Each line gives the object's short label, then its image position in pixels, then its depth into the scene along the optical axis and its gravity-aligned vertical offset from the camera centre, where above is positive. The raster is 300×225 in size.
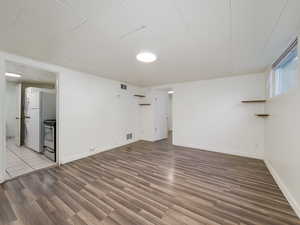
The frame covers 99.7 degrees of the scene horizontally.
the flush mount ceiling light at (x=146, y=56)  2.25 +1.02
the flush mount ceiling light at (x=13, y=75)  3.81 +1.11
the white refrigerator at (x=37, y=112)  3.61 -0.02
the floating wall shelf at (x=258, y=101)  3.36 +0.31
